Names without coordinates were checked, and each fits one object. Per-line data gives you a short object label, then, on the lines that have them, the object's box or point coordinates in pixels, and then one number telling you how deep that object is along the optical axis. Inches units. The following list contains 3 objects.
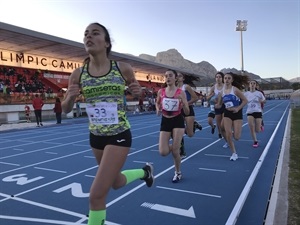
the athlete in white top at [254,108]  347.9
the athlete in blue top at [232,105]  277.7
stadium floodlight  1843.0
